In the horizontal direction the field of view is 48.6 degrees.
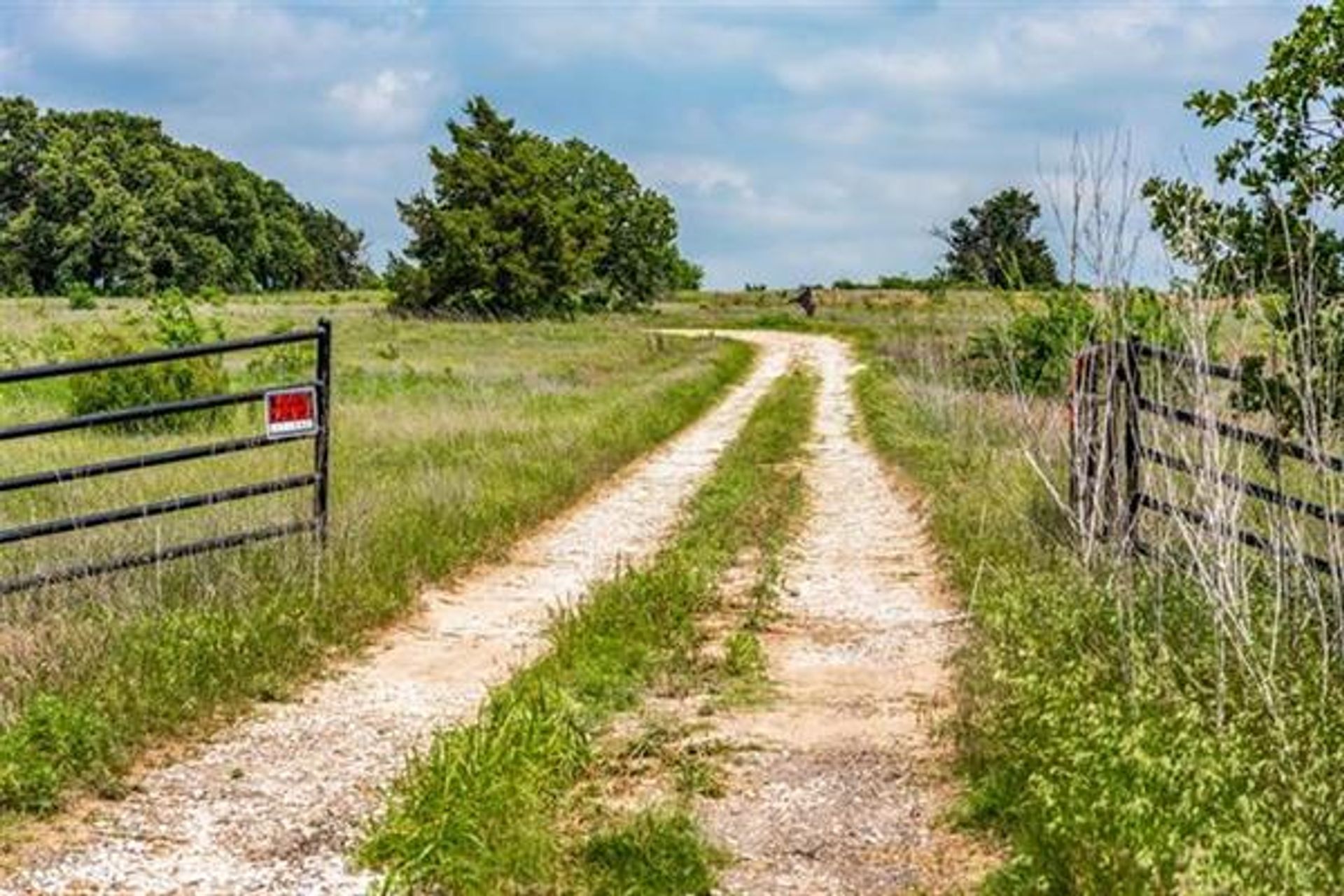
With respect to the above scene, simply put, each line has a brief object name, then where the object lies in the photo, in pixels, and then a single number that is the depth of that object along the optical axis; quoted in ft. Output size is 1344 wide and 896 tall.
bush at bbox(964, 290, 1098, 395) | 28.07
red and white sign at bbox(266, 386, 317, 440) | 32.81
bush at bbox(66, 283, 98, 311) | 162.50
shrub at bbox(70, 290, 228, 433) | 66.39
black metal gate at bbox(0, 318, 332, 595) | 27.63
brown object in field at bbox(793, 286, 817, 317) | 232.32
